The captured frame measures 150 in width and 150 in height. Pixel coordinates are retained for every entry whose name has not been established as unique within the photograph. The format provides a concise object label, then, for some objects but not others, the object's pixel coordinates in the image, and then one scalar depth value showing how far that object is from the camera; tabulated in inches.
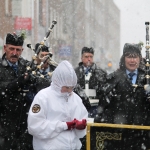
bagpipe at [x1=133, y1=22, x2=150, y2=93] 382.1
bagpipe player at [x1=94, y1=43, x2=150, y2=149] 397.0
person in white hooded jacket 311.7
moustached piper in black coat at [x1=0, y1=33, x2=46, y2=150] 387.7
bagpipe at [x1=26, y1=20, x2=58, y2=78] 387.9
